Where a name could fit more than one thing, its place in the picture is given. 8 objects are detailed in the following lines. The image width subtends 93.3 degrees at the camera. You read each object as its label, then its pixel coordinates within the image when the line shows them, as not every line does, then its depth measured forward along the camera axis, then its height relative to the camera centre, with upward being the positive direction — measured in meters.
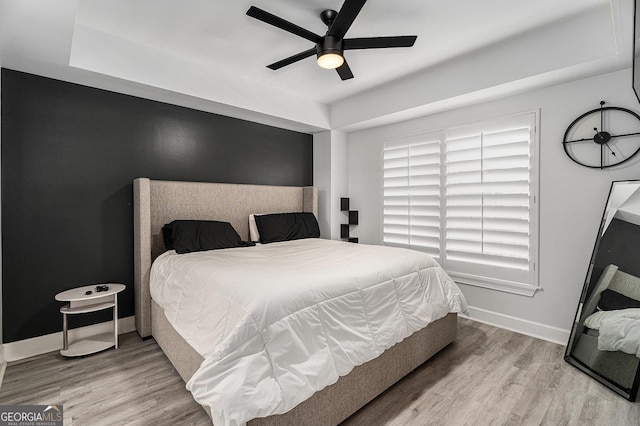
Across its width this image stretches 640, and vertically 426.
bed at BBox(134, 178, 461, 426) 1.67 -0.89
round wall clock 2.45 +0.58
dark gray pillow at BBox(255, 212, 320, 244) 3.76 -0.24
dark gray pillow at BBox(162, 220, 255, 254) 2.91 -0.28
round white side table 2.46 -0.86
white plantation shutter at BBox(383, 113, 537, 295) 2.97 +0.08
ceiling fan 1.95 +1.20
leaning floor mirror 2.02 -0.73
